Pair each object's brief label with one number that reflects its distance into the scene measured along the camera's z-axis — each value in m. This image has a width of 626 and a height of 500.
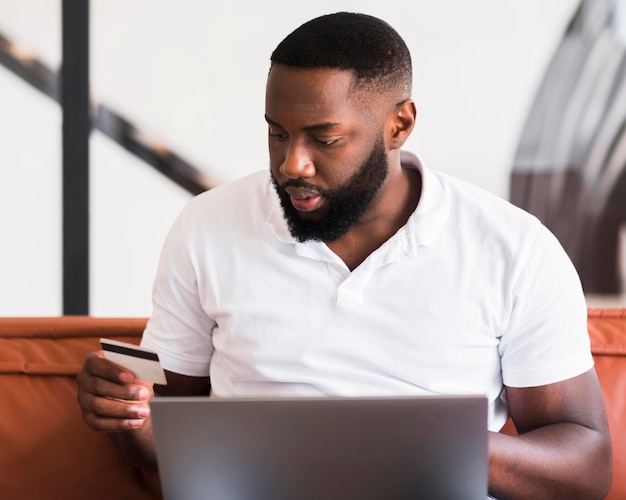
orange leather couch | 2.28
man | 2.16
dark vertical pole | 3.18
